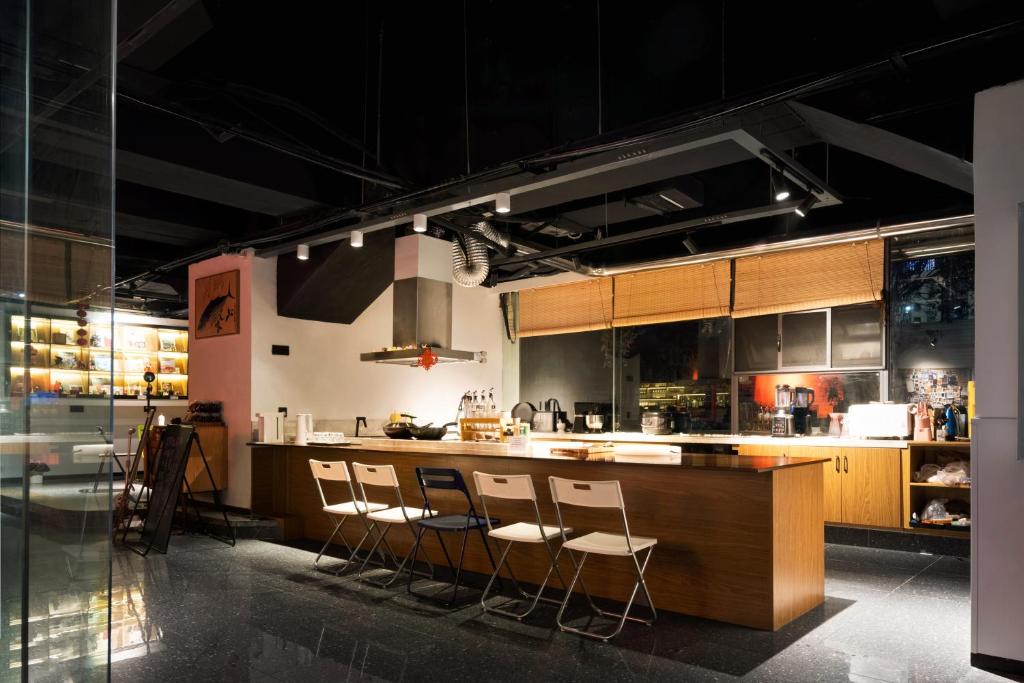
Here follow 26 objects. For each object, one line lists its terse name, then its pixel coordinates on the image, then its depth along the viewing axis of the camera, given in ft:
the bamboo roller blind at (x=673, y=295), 23.95
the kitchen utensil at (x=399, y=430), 22.17
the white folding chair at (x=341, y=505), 15.90
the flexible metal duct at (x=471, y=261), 20.76
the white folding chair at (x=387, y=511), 14.82
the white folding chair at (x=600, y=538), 11.44
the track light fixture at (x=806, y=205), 15.64
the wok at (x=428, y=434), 22.02
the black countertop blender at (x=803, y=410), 22.06
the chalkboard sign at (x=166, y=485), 18.52
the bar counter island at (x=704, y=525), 11.88
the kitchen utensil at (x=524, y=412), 29.29
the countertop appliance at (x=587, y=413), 27.30
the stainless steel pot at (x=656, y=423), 25.53
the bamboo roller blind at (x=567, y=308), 27.48
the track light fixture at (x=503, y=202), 15.52
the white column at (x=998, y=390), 10.19
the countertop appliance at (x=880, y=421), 18.85
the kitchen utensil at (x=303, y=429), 21.01
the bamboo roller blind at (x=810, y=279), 20.22
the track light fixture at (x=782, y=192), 14.45
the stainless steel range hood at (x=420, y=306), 22.94
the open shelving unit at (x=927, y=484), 17.89
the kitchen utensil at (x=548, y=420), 28.50
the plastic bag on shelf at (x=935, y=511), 17.75
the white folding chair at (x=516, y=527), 12.65
